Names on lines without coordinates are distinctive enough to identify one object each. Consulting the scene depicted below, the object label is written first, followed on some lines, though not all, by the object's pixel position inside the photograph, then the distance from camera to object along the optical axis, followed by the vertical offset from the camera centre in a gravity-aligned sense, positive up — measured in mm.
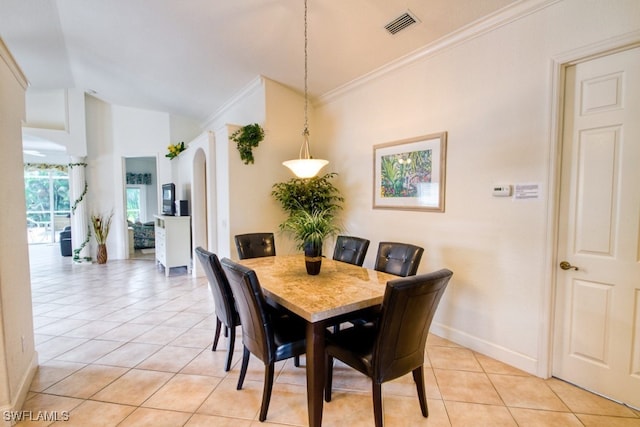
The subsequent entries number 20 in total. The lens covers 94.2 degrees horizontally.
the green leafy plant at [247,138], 4047 +879
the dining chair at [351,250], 2982 -485
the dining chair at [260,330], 1785 -836
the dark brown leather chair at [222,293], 2293 -723
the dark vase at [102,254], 6492 -1141
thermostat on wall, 2422 +109
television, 5930 +71
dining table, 1672 -588
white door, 1927 -193
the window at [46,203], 9070 -32
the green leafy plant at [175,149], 6207 +1114
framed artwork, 2939 +323
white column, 6375 -63
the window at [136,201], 10945 +47
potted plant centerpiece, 2336 -265
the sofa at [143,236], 8250 -946
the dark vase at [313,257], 2373 -438
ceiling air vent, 2609 +1641
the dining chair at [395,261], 2441 -509
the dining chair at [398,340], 1527 -781
